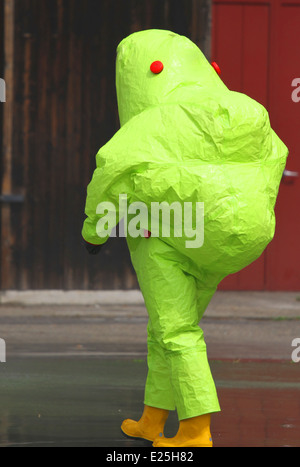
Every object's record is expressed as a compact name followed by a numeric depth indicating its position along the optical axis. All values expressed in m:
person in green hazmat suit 10.09
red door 22.64
